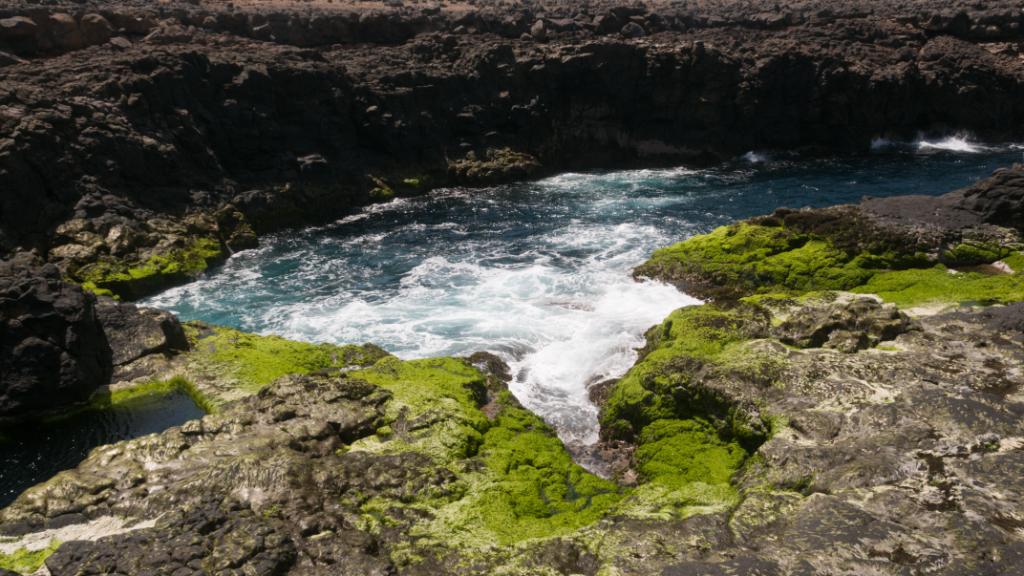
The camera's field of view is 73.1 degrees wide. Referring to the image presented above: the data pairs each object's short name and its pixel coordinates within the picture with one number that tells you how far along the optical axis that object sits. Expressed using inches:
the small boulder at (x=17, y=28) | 1932.8
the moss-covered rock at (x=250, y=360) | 921.5
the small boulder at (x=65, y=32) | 2036.2
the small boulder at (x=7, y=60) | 1810.3
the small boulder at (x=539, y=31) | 2716.5
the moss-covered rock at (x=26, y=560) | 534.9
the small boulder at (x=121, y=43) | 2046.0
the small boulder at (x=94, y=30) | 2110.0
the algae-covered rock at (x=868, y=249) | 1085.8
